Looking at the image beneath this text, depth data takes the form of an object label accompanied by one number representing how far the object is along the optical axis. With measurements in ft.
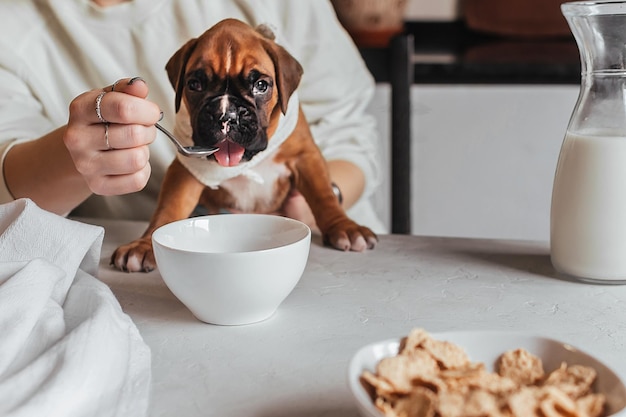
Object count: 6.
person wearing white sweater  3.64
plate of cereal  1.41
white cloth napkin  1.57
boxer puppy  2.54
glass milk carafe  2.45
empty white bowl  2.04
